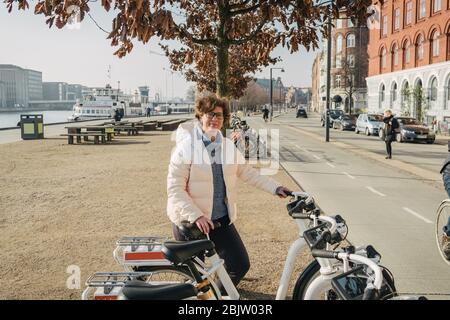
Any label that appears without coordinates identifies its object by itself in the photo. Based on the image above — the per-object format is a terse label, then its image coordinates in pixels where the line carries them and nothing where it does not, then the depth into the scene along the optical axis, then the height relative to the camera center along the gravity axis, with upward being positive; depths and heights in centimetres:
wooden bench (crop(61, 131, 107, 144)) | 2382 -111
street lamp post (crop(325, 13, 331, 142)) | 2389 +107
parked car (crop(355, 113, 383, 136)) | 3266 -78
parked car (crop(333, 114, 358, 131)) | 3959 -79
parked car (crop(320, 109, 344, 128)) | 4577 -26
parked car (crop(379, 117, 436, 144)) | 2606 -116
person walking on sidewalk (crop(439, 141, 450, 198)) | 568 -72
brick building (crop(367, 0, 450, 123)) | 3769 +483
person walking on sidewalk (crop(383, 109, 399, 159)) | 1700 -48
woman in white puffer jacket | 369 -55
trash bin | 2753 -85
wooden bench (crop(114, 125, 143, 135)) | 3130 -105
